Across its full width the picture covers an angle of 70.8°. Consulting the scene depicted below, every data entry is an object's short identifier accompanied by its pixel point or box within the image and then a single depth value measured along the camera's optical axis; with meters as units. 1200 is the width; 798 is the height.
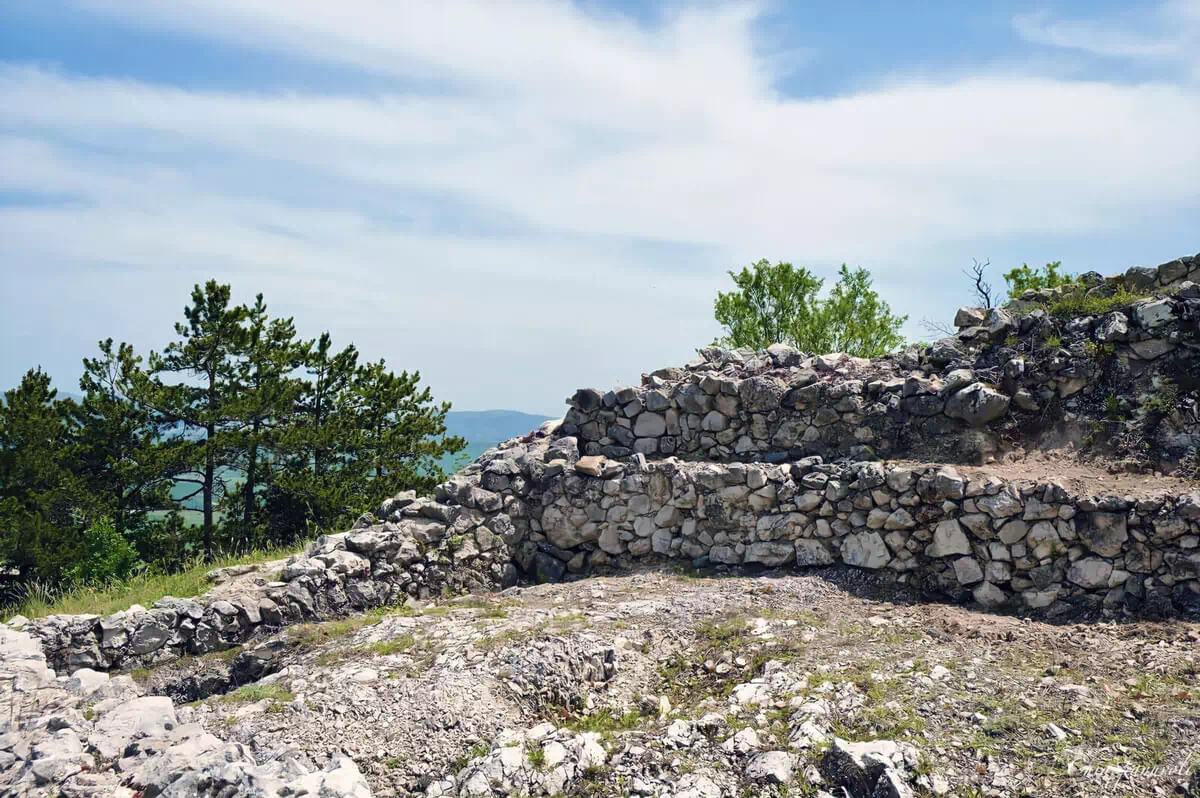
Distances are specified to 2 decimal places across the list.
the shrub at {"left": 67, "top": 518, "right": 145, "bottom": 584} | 17.34
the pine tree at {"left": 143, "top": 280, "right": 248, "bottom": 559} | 22.23
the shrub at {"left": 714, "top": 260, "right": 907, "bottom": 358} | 29.67
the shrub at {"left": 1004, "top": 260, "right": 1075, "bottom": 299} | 22.55
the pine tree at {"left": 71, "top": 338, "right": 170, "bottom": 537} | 21.09
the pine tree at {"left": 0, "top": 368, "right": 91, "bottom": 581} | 18.77
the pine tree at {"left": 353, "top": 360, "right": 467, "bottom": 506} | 22.53
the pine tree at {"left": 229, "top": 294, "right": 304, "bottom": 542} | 22.17
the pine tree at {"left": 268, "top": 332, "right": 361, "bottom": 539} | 21.11
